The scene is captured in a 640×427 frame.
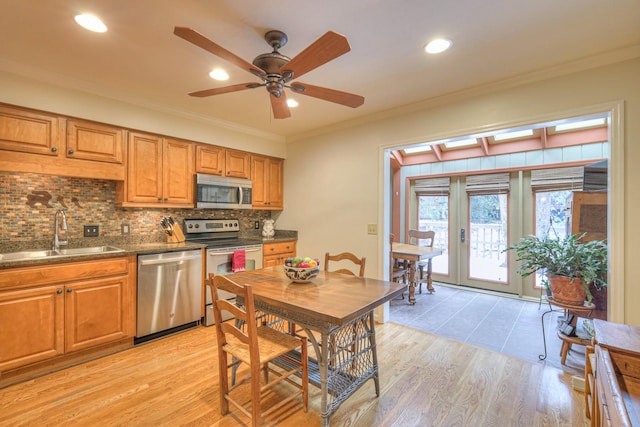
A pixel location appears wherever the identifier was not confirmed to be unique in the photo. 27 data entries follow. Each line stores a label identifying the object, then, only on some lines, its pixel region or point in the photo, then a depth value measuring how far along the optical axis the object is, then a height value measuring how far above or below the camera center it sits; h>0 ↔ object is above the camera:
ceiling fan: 1.41 +0.83
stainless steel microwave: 3.55 +0.27
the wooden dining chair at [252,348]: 1.58 -0.82
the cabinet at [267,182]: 4.21 +0.47
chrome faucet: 2.72 -0.15
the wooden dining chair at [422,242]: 4.75 -0.52
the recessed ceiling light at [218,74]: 2.42 +1.18
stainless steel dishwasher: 2.80 -0.81
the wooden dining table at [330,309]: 1.58 -0.51
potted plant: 2.23 -0.40
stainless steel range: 3.33 -0.37
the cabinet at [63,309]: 2.15 -0.78
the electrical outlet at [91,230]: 2.96 -0.18
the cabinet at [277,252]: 3.91 -0.54
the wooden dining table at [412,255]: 4.07 -0.59
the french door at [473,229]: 4.70 -0.25
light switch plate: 3.44 -0.18
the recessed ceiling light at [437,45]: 2.00 +1.18
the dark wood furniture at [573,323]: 2.26 -0.94
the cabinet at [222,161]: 3.62 +0.68
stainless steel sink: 2.46 -0.36
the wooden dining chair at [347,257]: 2.42 -0.39
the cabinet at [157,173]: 3.04 +0.44
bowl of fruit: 2.03 -0.39
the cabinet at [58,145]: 2.37 +0.60
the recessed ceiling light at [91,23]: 1.78 +1.19
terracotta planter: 2.27 -0.60
